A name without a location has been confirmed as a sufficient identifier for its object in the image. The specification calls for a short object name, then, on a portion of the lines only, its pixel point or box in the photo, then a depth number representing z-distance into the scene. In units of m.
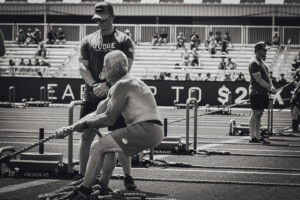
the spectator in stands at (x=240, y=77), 34.18
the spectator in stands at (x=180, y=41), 39.72
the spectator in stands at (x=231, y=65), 36.88
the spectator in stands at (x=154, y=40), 40.62
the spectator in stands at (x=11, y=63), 38.81
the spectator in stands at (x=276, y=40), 38.67
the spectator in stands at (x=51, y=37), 42.06
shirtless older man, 7.49
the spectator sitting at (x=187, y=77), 35.28
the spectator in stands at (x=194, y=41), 39.39
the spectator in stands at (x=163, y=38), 41.00
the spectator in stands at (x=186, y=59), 38.16
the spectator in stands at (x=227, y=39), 39.16
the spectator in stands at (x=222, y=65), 37.19
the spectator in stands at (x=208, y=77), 35.14
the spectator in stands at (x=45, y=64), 39.00
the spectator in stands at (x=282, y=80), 32.25
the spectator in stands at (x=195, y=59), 37.84
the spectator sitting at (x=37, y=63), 39.06
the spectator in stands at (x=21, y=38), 42.47
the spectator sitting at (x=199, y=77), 35.51
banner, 33.31
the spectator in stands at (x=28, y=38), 42.41
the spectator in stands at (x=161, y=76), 35.35
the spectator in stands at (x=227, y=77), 34.54
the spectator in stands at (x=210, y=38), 39.72
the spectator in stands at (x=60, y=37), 42.06
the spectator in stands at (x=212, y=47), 39.00
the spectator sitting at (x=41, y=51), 40.38
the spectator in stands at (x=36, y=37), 42.41
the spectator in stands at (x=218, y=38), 39.88
